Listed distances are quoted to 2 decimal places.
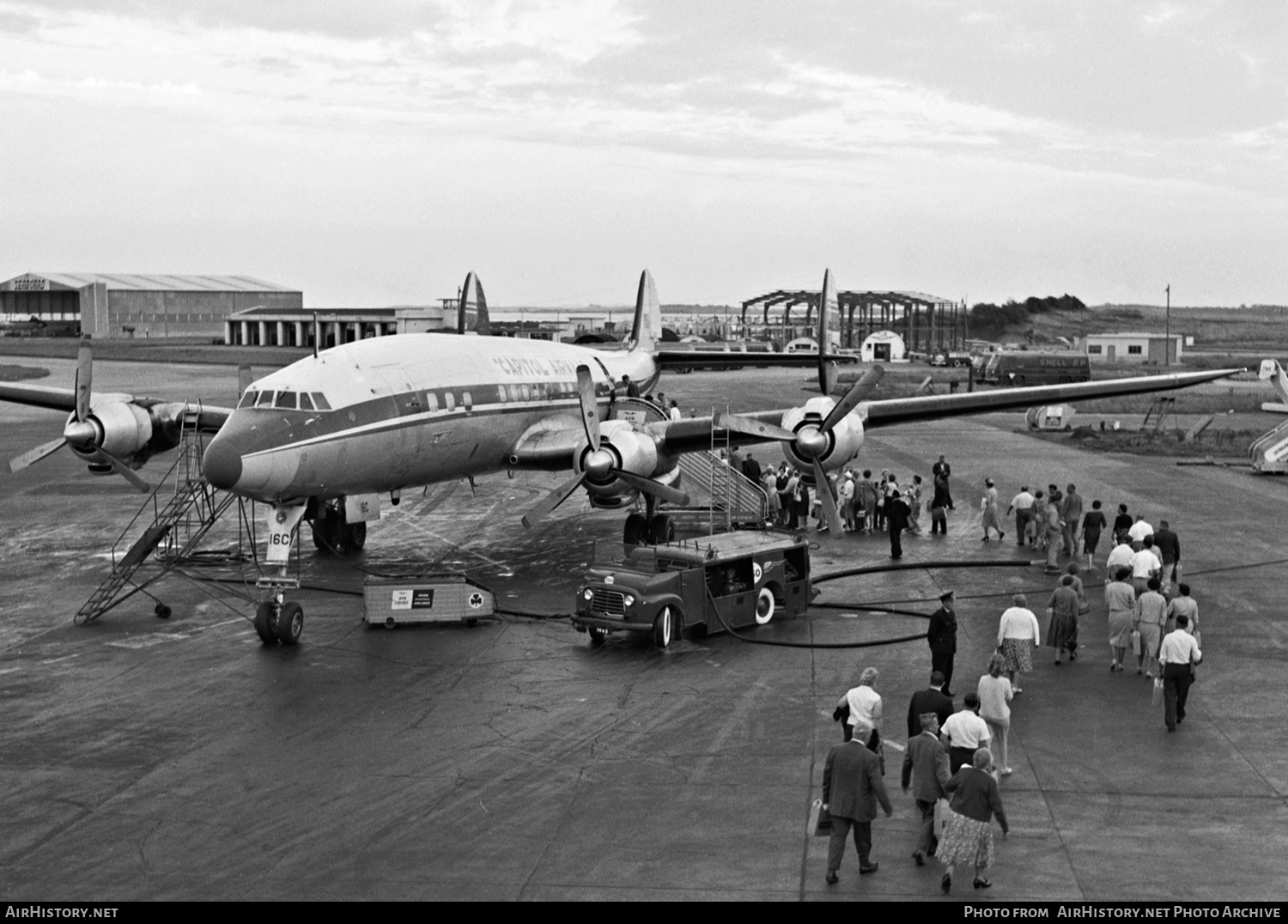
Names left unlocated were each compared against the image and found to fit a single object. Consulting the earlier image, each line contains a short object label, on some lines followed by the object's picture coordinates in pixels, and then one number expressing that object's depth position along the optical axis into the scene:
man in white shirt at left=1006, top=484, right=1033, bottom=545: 31.47
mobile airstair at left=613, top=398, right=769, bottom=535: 30.96
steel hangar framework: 145.75
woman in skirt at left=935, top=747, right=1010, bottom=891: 12.16
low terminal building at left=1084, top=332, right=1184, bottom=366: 129.25
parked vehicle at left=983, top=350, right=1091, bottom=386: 94.88
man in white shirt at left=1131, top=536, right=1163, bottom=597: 22.64
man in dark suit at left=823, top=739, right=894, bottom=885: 12.53
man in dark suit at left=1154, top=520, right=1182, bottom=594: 26.09
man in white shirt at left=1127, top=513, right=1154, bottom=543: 25.20
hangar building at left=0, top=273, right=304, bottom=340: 159.25
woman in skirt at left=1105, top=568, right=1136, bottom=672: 20.08
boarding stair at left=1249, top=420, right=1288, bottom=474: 45.31
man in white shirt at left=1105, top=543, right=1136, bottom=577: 22.73
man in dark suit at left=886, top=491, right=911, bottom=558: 30.52
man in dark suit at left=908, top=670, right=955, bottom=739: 14.63
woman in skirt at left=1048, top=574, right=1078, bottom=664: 20.67
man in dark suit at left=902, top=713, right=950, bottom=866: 13.13
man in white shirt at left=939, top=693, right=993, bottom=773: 13.70
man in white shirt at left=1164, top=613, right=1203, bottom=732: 17.08
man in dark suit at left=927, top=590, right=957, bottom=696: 18.64
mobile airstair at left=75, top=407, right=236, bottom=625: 24.95
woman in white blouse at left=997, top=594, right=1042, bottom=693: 18.53
